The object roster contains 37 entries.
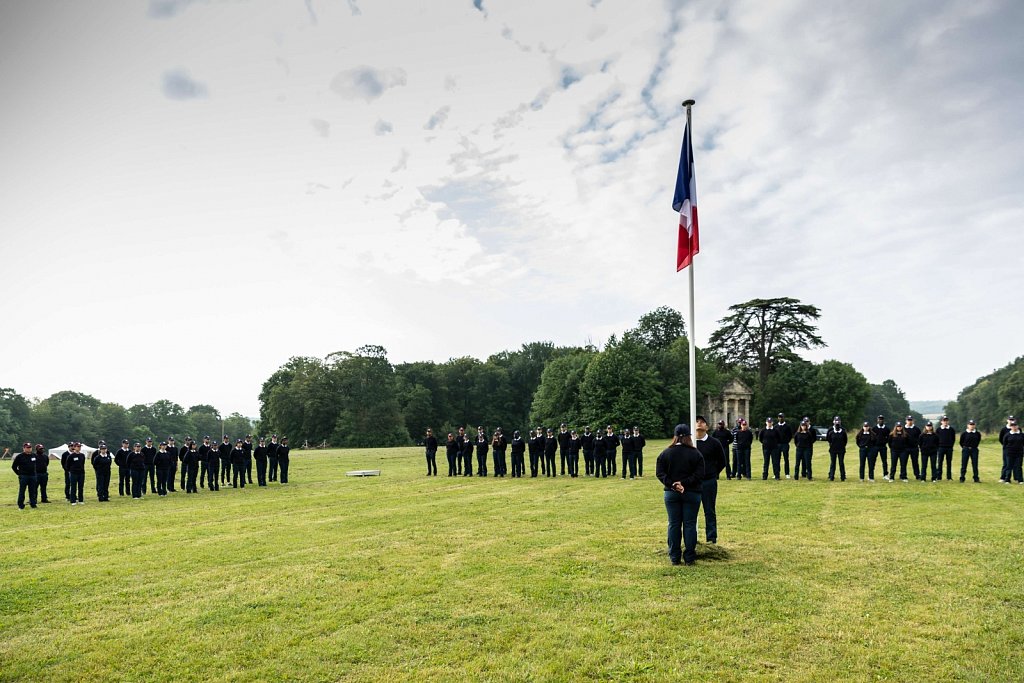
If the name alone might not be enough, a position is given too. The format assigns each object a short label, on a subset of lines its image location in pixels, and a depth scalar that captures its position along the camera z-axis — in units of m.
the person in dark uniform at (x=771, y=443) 23.11
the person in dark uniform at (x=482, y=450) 28.91
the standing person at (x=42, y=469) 20.27
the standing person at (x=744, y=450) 23.08
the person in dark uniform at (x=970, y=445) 21.02
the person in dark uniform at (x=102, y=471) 21.58
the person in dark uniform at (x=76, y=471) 20.89
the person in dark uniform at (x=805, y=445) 23.08
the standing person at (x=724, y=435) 21.84
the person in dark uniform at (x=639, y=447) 25.75
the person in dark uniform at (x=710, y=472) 10.80
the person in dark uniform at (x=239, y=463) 26.31
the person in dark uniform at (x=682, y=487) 9.53
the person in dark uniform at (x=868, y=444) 21.89
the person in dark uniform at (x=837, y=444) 22.31
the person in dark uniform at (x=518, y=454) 27.78
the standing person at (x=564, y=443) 28.02
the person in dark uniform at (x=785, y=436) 23.12
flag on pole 11.35
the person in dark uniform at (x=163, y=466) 23.73
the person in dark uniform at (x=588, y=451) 27.09
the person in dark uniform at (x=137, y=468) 22.47
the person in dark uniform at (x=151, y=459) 23.73
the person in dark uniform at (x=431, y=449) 29.95
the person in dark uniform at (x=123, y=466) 22.67
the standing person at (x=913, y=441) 21.75
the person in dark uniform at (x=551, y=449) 28.22
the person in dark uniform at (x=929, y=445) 21.42
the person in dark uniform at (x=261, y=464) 26.77
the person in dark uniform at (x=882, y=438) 21.83
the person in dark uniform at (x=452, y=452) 29.44
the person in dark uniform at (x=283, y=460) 27.53
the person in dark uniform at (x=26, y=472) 19.41
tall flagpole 10.97
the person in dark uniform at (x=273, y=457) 27.59
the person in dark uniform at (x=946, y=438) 21.22
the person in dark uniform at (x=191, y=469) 24.30
